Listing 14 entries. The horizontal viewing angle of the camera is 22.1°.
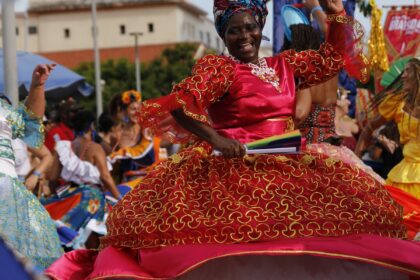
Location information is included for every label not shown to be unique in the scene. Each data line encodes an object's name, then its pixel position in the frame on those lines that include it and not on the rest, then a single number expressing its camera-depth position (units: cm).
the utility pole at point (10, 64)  899
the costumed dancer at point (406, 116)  799
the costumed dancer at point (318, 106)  717
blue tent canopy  1322
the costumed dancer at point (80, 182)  1030
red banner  1197
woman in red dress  479
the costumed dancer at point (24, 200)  670
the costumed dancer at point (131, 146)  1155
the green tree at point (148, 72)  6369
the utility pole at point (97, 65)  3042
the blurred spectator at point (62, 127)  1189
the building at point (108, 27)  8881
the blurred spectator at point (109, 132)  1236
